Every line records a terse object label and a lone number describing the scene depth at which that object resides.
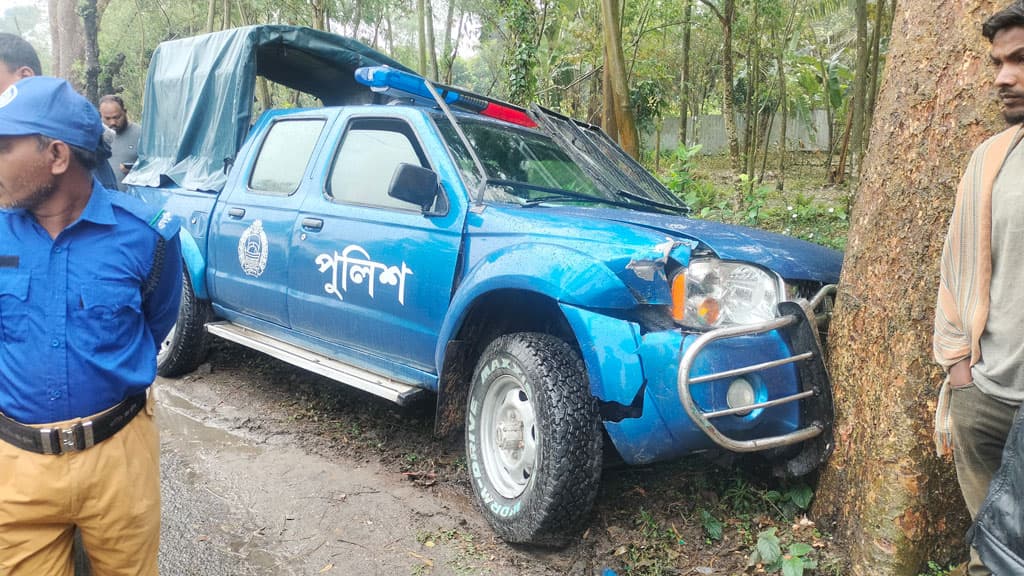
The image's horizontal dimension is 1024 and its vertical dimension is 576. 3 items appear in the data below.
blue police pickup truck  2.65
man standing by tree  1.91
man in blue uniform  1.73
